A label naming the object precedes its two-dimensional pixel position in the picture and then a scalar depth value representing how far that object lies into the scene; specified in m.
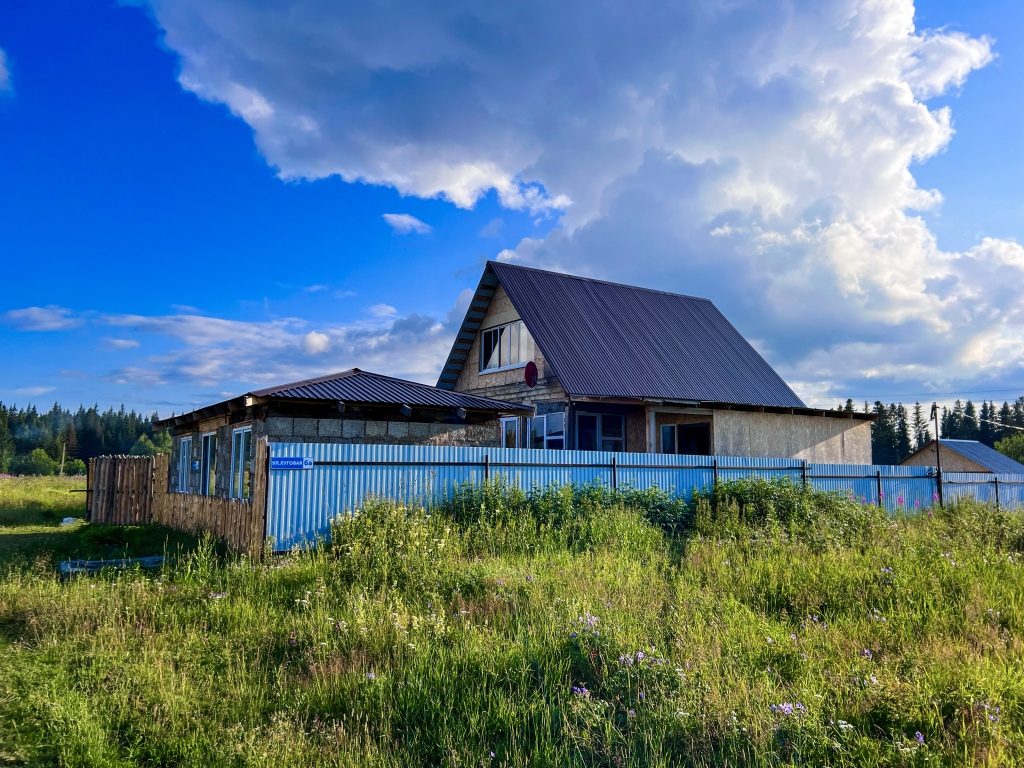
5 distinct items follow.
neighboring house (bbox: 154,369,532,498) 12.76
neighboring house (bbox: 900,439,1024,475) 36.72
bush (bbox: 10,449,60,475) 69.88
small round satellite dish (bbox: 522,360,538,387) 19.47
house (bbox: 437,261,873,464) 19.25
